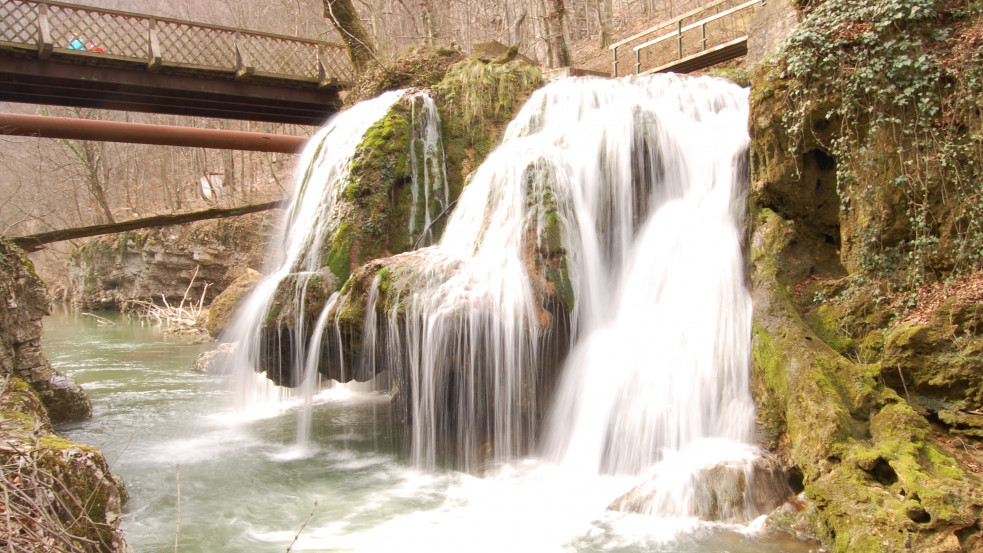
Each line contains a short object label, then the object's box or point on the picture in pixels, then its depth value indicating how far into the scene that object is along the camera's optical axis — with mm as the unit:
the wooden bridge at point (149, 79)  13094
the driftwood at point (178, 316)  19880
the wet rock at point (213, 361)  13023
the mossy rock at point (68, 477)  3383
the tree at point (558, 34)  16519
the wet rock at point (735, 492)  5031
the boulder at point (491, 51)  11819
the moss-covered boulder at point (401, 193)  7504
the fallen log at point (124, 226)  10703
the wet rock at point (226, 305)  16000
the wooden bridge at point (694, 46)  14156
